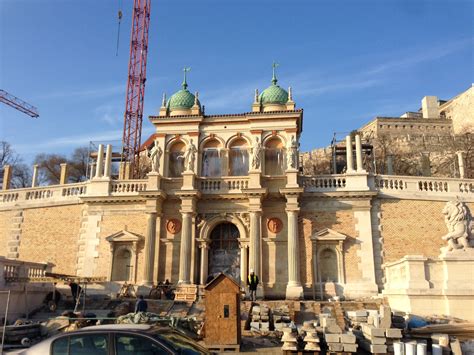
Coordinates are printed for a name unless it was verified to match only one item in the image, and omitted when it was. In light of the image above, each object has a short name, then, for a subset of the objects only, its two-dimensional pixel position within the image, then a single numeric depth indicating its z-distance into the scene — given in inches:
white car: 222.4
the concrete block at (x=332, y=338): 417.1
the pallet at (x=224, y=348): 437.7
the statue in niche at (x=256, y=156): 896.9
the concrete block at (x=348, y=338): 415.8
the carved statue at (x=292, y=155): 883.4
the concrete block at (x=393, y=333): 420.8
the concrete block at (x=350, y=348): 412.7
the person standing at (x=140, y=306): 595.1
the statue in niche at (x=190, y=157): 912.7
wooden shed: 446.0
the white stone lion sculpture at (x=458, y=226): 644.7
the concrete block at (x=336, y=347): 413.7
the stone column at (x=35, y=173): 1062.4
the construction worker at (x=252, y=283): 737.0
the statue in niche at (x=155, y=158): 941.2
